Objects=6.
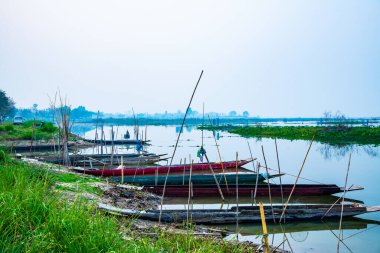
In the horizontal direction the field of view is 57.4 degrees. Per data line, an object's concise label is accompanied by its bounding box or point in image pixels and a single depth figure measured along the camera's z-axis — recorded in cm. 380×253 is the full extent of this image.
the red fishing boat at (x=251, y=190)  920
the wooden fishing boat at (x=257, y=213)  645
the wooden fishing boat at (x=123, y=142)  2649
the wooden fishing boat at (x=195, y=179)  1084
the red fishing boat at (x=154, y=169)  1100
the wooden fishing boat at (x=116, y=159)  1474
